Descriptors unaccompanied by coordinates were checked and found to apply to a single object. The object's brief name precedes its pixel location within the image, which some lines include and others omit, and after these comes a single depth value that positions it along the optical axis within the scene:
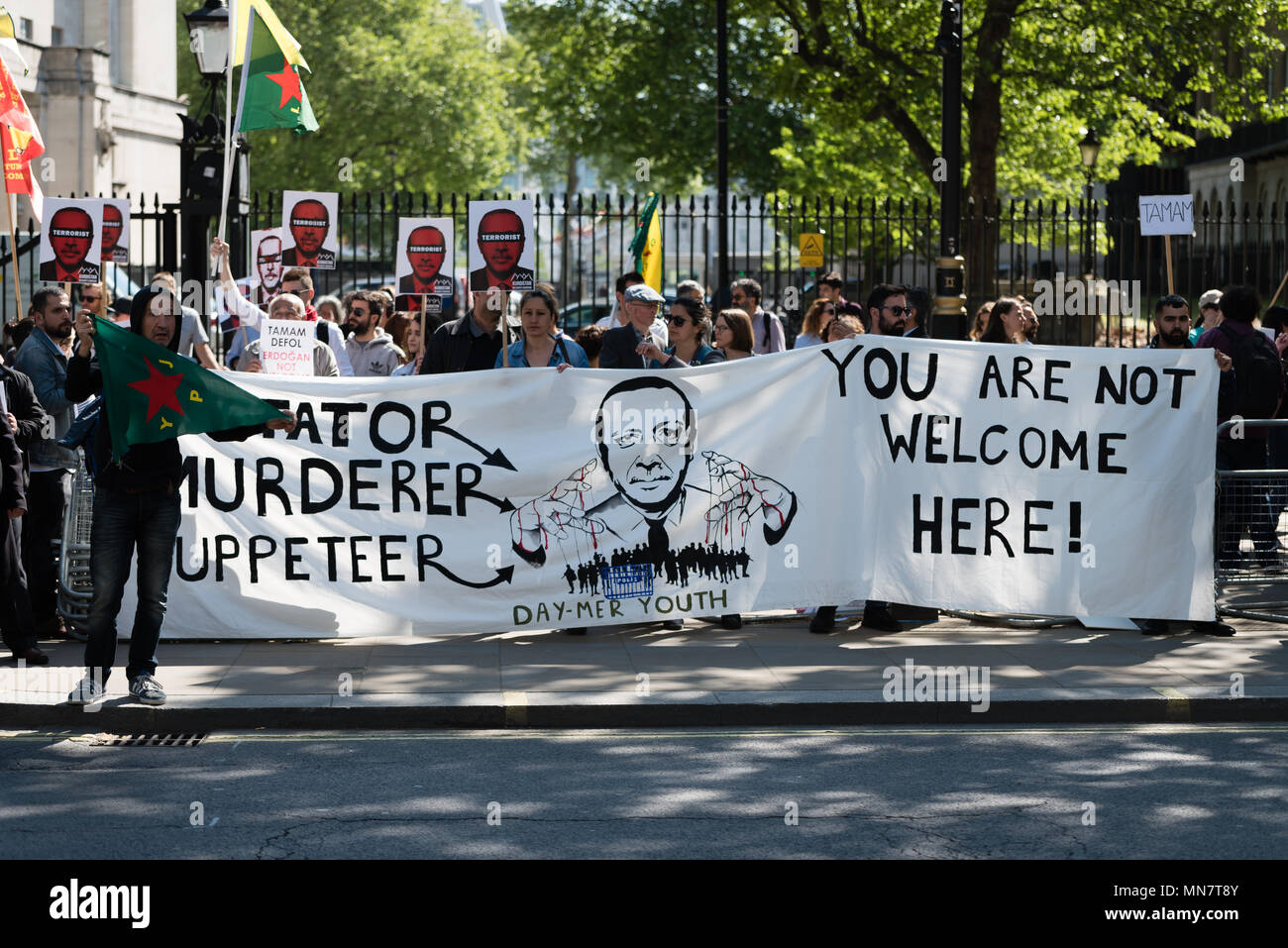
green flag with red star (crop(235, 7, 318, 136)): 13.05
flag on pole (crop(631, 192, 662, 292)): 14.41
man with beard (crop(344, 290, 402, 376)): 12.95
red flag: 12.23
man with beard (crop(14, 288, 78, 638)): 9.30
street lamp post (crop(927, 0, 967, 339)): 11.51
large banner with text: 9.20
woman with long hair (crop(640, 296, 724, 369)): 10.00
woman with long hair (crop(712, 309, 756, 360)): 10.09
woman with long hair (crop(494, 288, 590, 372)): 9.77
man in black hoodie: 7.70
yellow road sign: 18.12
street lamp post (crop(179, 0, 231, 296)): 14.49
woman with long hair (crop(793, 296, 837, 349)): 11.26
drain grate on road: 7.27
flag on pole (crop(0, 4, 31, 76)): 12.52
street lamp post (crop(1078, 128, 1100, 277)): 28.88
